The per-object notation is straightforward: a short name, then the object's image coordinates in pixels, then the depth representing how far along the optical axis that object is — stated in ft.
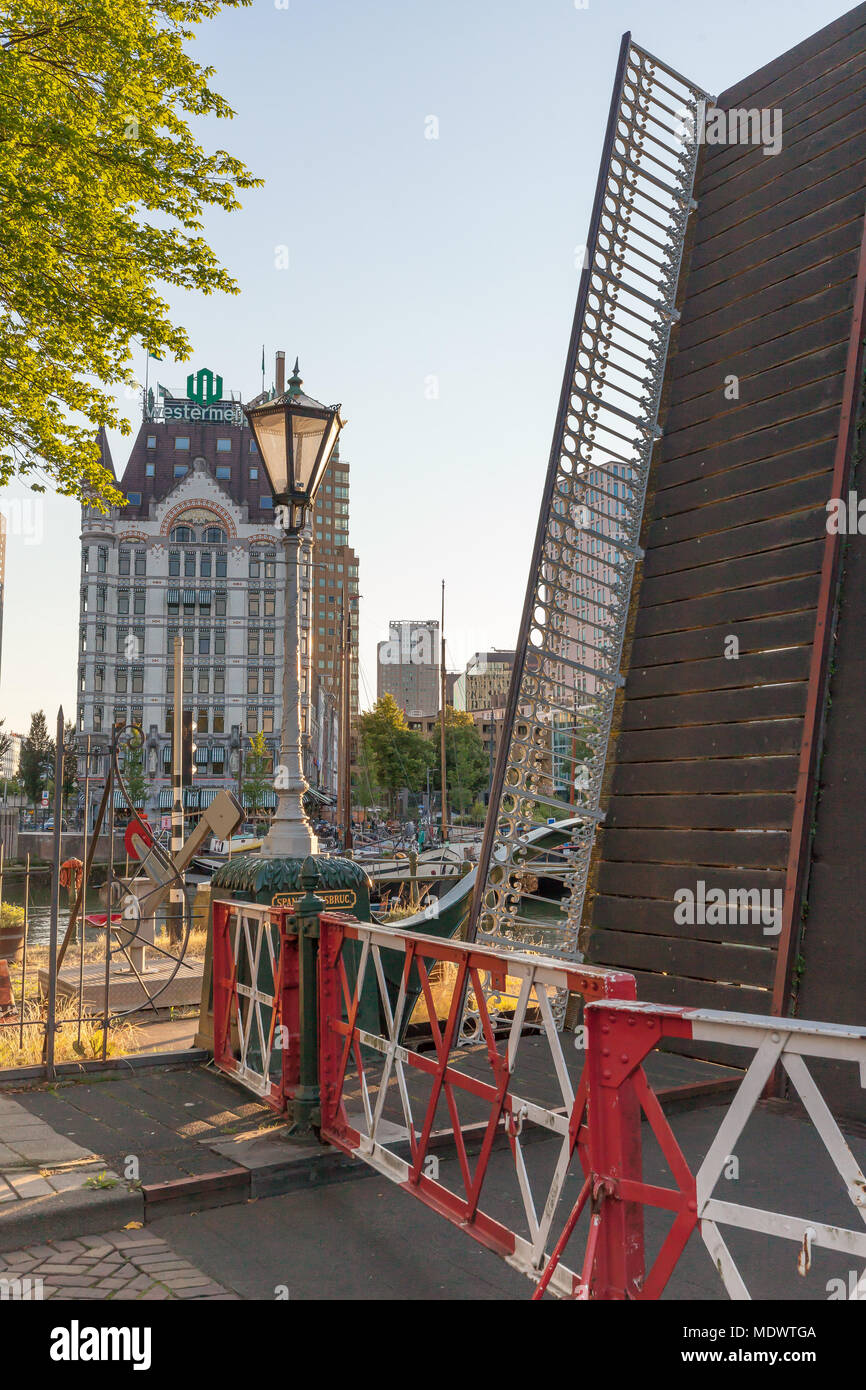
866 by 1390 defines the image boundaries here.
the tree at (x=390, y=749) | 253.85
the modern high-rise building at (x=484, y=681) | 549.54
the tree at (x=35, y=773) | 243.19
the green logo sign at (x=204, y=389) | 252.34
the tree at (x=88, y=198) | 31.01
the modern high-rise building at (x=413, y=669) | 596.70
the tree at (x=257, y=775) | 199.31
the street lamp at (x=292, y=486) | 24.75
